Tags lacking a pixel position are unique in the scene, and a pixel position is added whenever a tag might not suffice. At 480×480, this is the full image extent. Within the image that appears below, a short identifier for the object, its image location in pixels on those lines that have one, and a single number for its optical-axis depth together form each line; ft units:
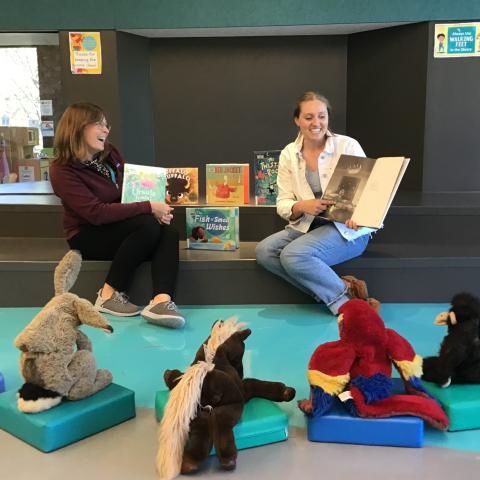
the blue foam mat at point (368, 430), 4.56
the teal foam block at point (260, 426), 4.55
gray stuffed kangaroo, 4.76
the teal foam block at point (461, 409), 4.81
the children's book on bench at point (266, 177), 10.34
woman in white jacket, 8.02
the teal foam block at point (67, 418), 4.59
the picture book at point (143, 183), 8.66
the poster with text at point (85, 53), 12.22
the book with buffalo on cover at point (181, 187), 10.61
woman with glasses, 8.13
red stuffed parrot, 4.60
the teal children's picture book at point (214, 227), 9.38
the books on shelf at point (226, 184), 10.34
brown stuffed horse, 4.21
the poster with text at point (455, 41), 11.71
